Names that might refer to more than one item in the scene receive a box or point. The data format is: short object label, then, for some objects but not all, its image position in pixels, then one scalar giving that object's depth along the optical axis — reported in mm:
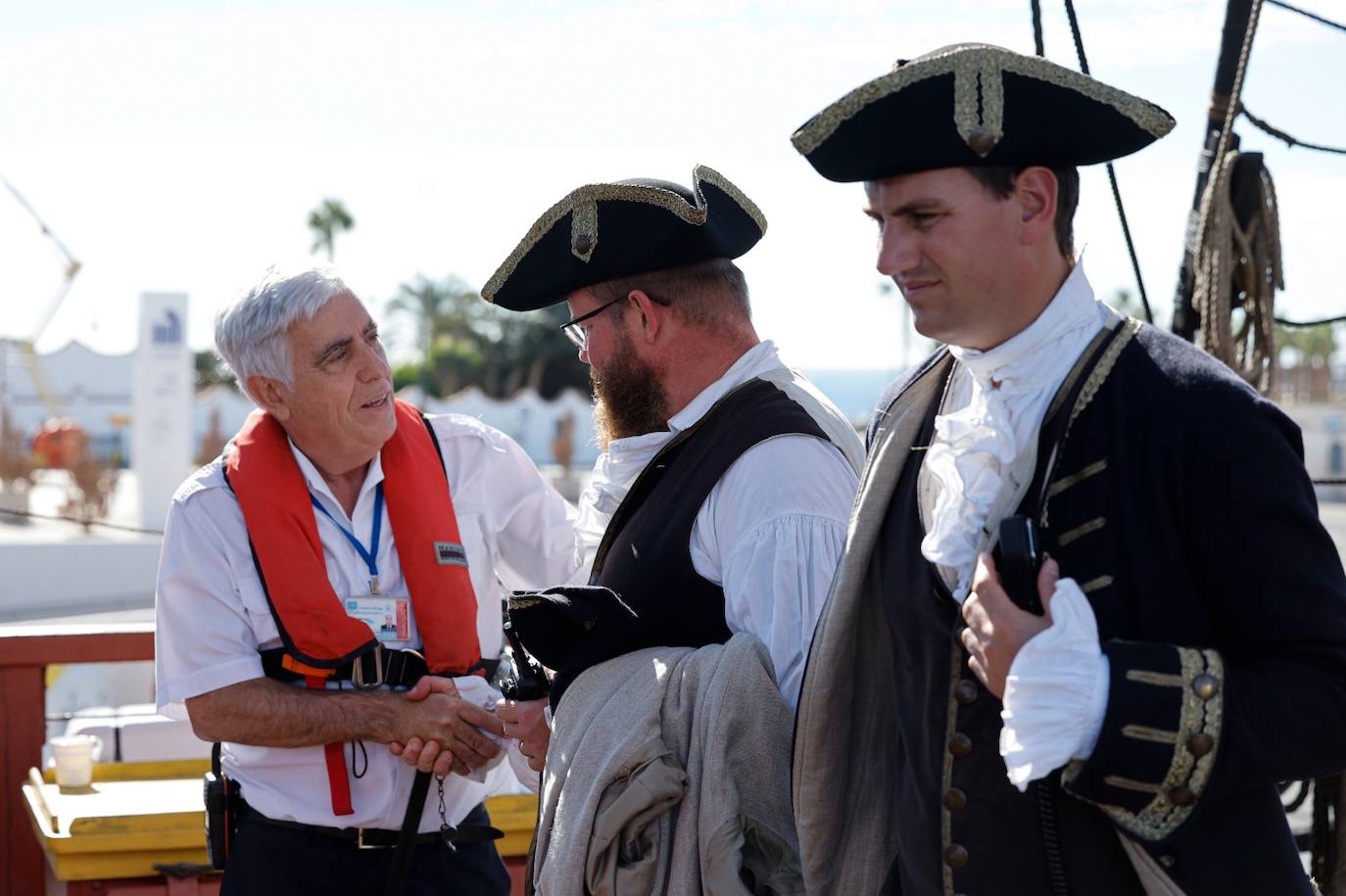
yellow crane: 33031
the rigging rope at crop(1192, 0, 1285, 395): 3961
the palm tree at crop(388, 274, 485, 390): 55281
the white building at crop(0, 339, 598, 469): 46688
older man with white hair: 2783
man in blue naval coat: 1469
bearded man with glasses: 2174
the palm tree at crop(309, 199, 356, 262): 54656
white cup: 3604
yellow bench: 3396
